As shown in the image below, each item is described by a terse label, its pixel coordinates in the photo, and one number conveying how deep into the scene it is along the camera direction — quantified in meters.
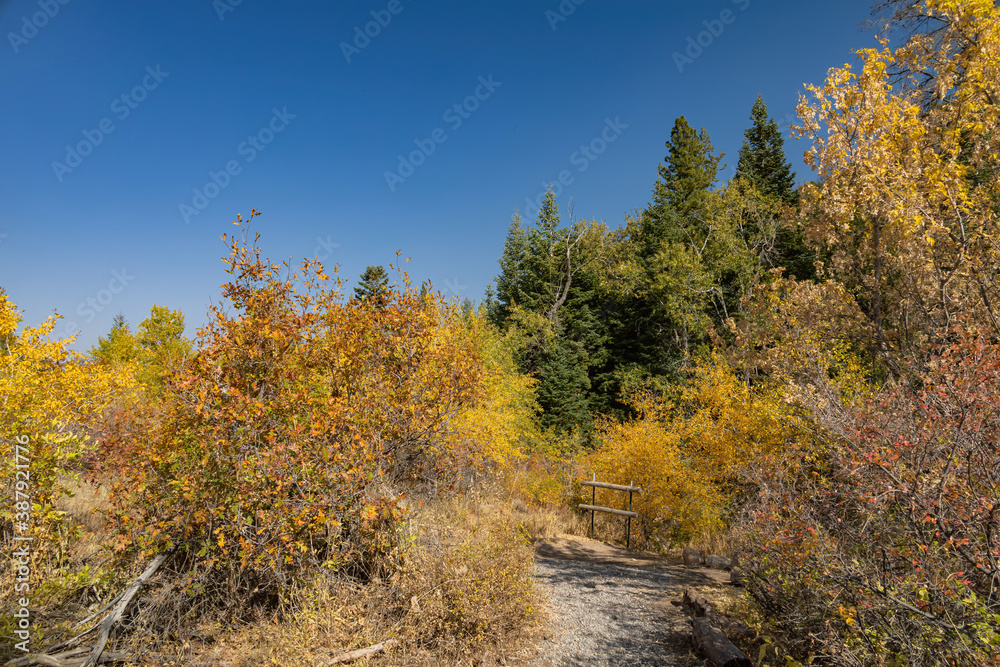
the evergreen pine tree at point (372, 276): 30.95
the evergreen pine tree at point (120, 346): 26.59
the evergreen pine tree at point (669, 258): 23.89
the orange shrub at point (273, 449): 4.52
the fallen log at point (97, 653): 3.70
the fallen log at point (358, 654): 4.12
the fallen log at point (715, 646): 4.28
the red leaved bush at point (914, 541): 2.83
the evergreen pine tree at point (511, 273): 31.45
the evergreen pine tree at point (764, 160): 30.23
